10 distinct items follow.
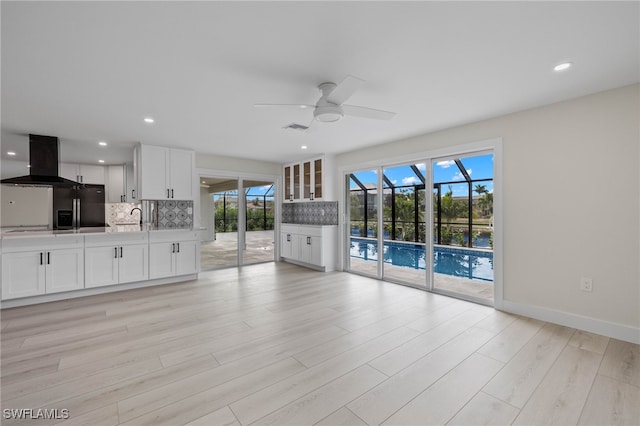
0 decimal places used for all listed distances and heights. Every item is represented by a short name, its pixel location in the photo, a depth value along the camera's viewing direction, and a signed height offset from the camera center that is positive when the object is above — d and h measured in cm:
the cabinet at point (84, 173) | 554 +92
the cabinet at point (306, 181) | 551 +74
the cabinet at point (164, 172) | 464 +78
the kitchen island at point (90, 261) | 350 -65
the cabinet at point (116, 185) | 592 +69
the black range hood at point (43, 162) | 388 +79
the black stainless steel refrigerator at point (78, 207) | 512 +20
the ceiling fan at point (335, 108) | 228 +96
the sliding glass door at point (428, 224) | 401 -16
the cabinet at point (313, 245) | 545 -63
